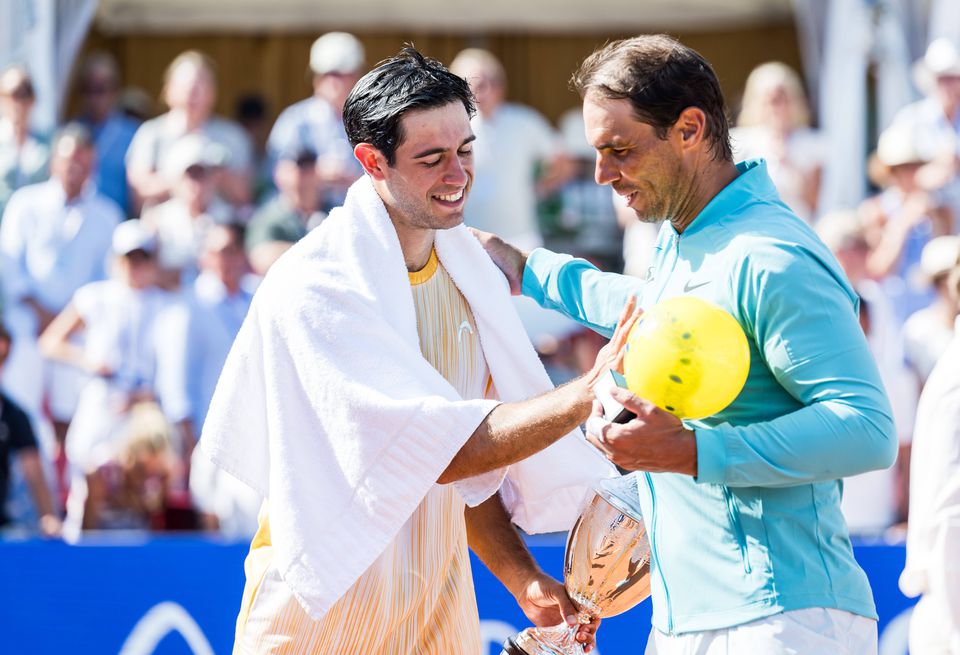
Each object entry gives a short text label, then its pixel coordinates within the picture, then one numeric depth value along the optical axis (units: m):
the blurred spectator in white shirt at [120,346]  14.96
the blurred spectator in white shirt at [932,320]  13.66
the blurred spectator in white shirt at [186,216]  15.84
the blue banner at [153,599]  11.12
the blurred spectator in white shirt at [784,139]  16.37
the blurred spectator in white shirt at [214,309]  15.13
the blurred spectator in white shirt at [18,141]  16.95
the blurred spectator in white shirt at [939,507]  7.48
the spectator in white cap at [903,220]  15.26
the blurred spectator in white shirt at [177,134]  17.09
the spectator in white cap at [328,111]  16.84
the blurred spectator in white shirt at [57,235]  16.40
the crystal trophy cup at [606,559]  6.85
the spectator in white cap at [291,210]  15.59
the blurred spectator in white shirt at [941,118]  15.71
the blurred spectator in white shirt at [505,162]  16.84
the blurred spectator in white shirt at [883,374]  13.30
